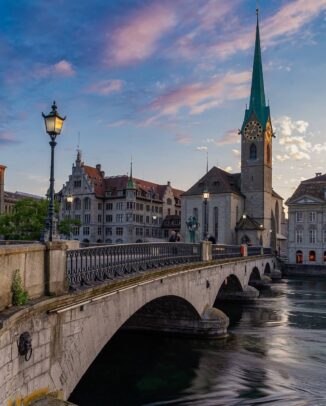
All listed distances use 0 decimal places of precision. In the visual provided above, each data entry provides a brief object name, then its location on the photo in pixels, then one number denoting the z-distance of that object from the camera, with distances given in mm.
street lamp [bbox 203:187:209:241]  27359
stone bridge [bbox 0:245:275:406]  8180
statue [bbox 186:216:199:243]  33812
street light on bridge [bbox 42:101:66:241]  11578
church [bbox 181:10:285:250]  82688
